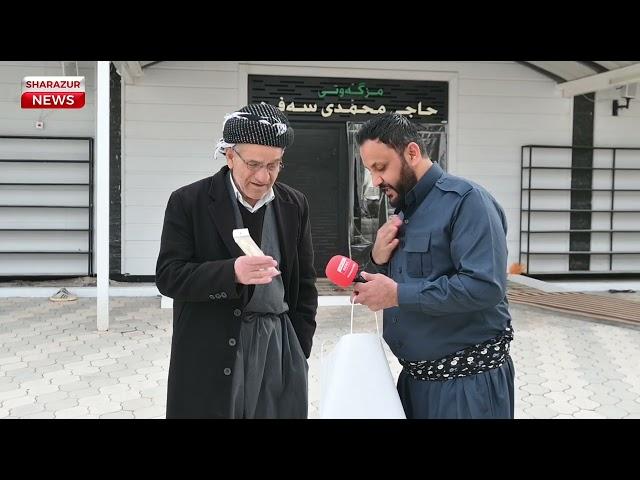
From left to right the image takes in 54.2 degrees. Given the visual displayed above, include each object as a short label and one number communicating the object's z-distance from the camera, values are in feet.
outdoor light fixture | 31.08
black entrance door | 30.53
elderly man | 5.57
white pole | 19.07
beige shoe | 25.59
